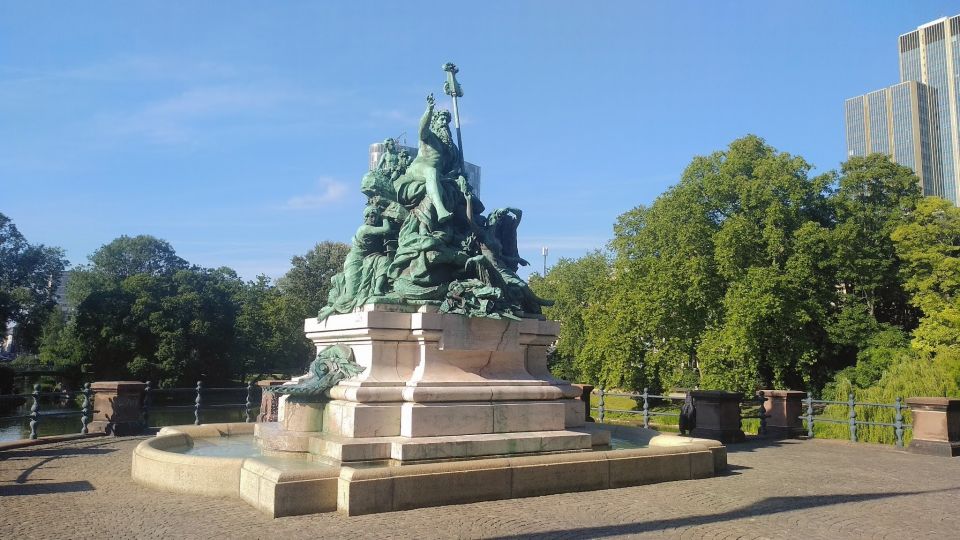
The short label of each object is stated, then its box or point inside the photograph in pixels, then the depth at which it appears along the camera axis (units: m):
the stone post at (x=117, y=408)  15.35
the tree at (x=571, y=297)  43.84
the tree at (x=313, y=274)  51.59
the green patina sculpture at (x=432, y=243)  9.81
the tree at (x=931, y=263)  26.31
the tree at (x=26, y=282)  44.62
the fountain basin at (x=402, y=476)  6.99
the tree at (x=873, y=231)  29.39
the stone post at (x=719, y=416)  14.95
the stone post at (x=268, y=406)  14.16
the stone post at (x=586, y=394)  15.84
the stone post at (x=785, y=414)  16.66
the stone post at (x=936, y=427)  13.40
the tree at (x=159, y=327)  42.44
